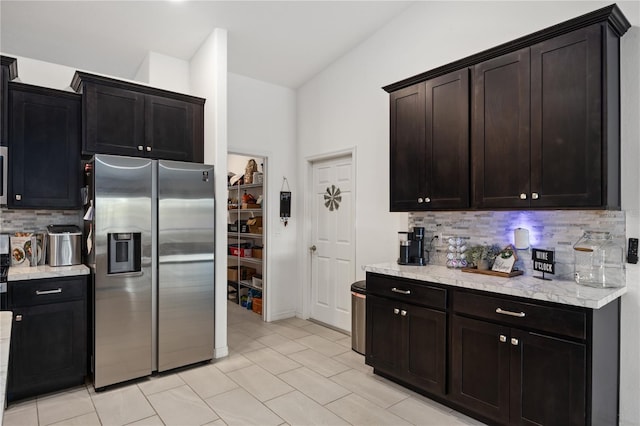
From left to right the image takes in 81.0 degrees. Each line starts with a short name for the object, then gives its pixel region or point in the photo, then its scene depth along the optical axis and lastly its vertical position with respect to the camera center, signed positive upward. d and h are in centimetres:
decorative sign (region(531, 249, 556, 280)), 250 -33
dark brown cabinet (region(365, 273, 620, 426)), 204 -89
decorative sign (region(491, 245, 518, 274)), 270 -35
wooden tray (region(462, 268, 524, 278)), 267 -44
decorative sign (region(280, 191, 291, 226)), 488 +8
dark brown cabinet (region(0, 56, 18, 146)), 291 +89
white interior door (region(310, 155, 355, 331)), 438 -37
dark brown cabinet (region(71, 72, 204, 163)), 325 +86
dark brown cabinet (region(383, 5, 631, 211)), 218 +59
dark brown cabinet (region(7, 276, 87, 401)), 275 -95
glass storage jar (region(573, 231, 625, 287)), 234 -31
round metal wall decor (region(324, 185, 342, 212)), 453 +17
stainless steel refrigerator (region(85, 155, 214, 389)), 297 -44
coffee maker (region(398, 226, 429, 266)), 328 -32
